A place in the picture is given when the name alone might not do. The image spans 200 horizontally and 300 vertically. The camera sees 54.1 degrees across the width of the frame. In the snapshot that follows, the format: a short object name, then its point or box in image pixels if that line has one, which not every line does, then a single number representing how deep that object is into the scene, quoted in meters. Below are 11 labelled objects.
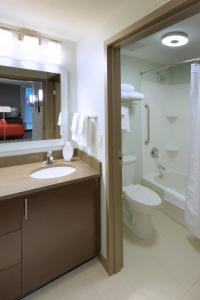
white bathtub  2.45
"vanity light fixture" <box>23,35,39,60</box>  1.79
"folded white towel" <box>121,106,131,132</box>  2.39
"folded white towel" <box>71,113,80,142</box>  1.97
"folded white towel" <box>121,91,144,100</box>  2.39
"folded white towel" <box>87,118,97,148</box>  1.83
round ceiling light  2.03
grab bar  2.93
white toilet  2.13
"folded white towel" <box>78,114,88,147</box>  1.85
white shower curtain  2.06
